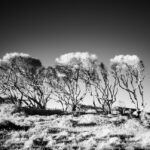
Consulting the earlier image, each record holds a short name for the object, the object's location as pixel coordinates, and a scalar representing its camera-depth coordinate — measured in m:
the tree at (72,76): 24.84
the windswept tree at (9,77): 23.70
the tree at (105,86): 23.69
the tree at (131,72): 21.52
